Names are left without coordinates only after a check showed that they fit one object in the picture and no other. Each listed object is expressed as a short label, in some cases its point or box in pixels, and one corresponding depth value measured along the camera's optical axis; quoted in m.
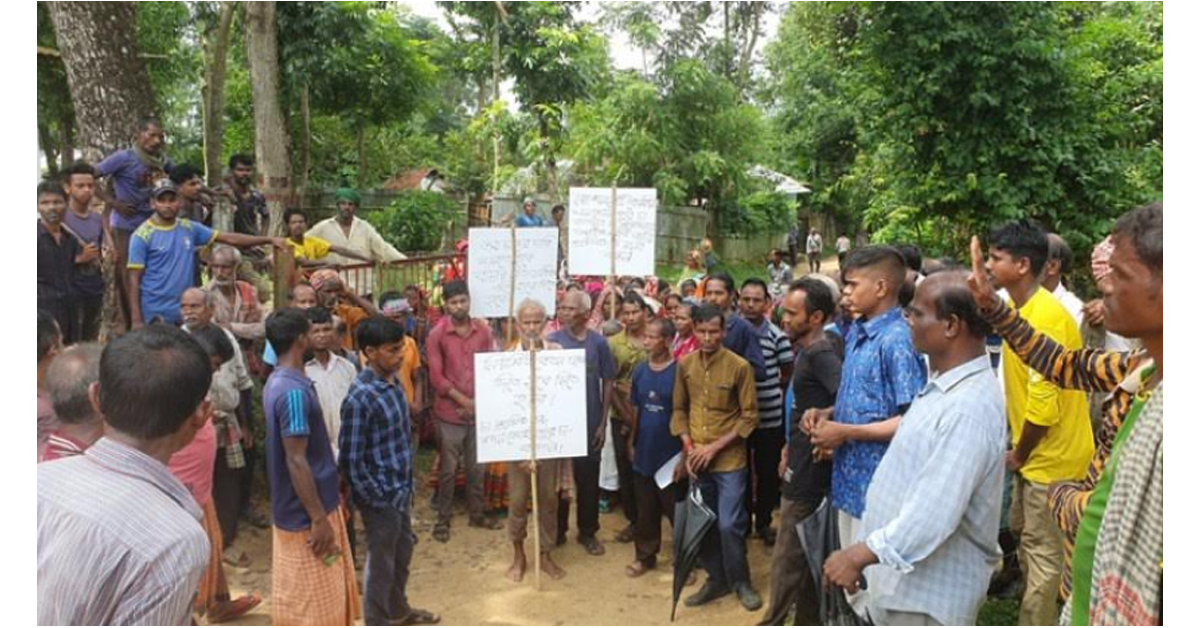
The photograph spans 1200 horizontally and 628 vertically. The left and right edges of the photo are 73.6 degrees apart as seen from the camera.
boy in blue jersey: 5.54
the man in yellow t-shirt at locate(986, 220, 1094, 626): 3.67
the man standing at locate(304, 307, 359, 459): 4.64
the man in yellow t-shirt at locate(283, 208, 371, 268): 7.14
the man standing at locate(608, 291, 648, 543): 6.00
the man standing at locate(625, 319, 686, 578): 5.20
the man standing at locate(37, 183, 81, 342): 5.42
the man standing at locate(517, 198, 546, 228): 11.64
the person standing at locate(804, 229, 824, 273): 22.78
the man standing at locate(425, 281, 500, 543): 5.87
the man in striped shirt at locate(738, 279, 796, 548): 5.33
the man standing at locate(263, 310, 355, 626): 3.55
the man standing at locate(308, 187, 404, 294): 7.56
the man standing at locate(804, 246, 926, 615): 3.34
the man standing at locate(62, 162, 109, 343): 5.71
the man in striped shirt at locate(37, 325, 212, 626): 1.71
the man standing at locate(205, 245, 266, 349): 5.55
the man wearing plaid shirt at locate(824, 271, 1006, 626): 2.43
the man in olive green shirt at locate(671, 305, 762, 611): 4.73
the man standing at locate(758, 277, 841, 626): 3.97
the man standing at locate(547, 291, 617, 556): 5.66
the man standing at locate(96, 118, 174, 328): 6.16
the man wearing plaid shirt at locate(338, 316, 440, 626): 3.94
